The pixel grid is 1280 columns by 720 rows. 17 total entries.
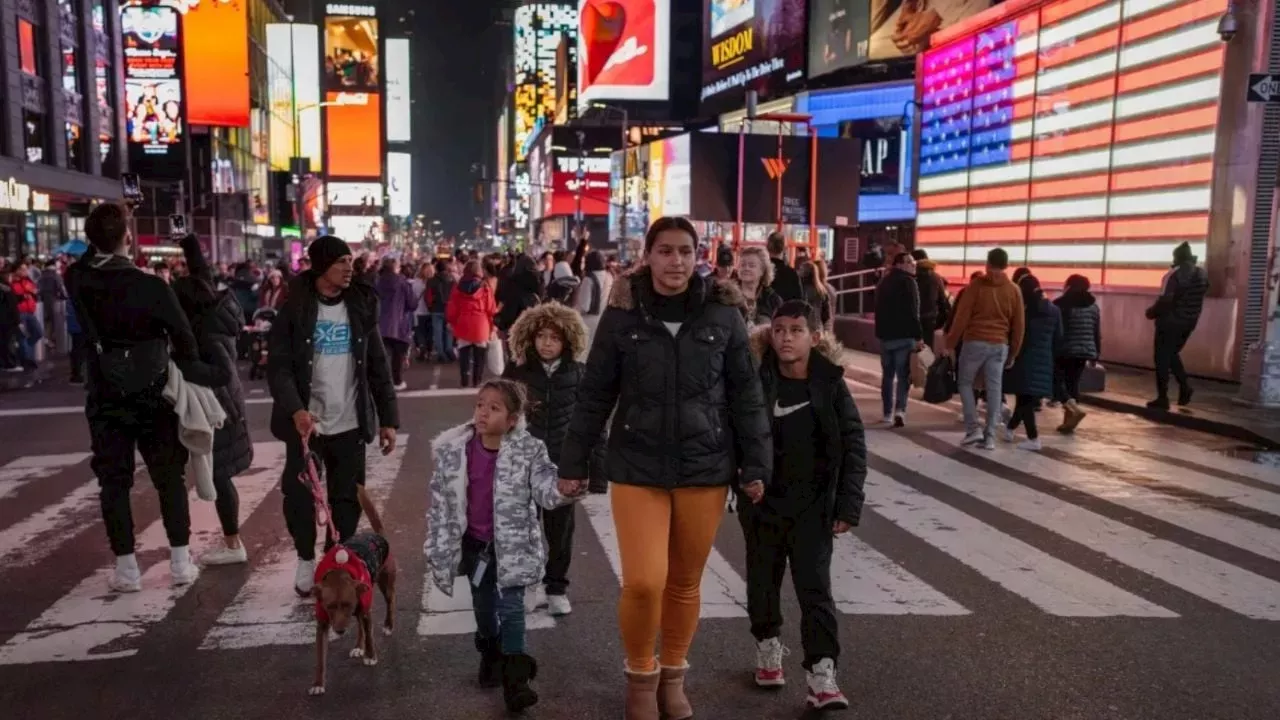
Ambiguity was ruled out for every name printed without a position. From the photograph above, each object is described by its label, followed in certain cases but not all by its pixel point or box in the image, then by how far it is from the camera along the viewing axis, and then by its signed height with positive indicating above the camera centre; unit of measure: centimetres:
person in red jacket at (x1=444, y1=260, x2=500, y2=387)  1502 -95
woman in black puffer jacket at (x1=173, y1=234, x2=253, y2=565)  660 -75
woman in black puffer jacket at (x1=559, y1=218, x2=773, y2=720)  419 -69
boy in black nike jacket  457 -94
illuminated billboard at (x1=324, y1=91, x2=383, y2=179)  15250 +1392
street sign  1255 +189
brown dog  469 -152
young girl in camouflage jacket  463 -118
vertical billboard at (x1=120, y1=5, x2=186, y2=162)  4481 +655
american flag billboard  1758 +214
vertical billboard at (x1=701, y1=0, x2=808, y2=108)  5484 +1086
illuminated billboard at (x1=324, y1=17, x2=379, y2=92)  15488 +2684
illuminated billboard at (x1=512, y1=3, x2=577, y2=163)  17825 +2979
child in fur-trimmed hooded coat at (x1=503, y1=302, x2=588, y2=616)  575 -73
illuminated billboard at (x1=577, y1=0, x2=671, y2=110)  8500 +1540
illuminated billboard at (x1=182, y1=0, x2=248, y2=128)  5888 +950
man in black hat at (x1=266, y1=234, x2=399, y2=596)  580 -76
